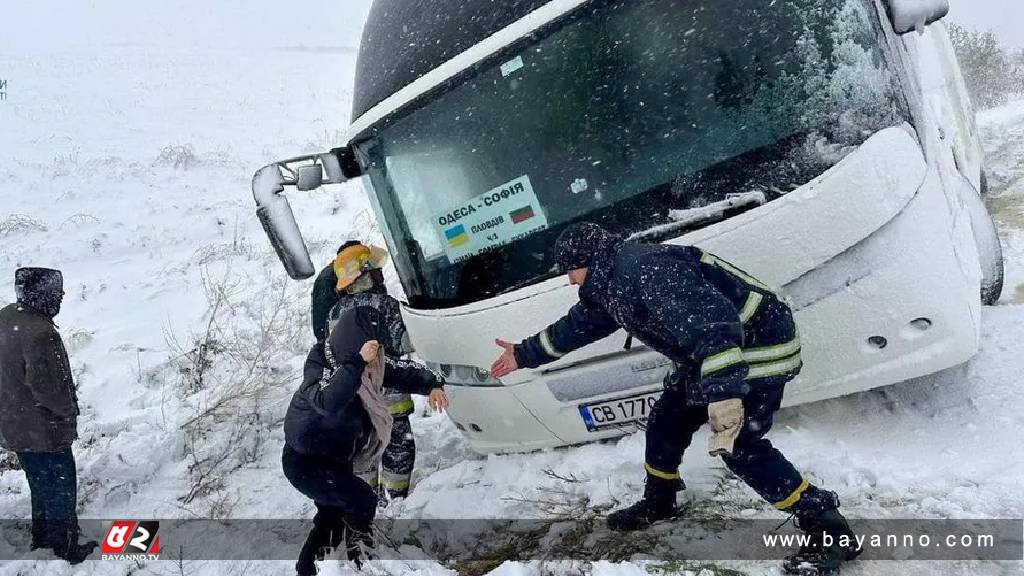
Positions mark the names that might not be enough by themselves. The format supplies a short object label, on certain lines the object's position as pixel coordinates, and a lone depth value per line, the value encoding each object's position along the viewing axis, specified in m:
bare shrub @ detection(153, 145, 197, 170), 14.45
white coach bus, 2.79
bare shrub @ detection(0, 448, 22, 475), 4.48
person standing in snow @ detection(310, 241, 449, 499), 3.41
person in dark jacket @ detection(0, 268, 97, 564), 3.65
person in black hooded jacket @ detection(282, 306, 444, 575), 3.19
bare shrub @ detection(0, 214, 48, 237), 10.59
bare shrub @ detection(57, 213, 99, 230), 10.91
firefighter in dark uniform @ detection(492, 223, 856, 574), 2.25
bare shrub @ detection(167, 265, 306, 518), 4.62
